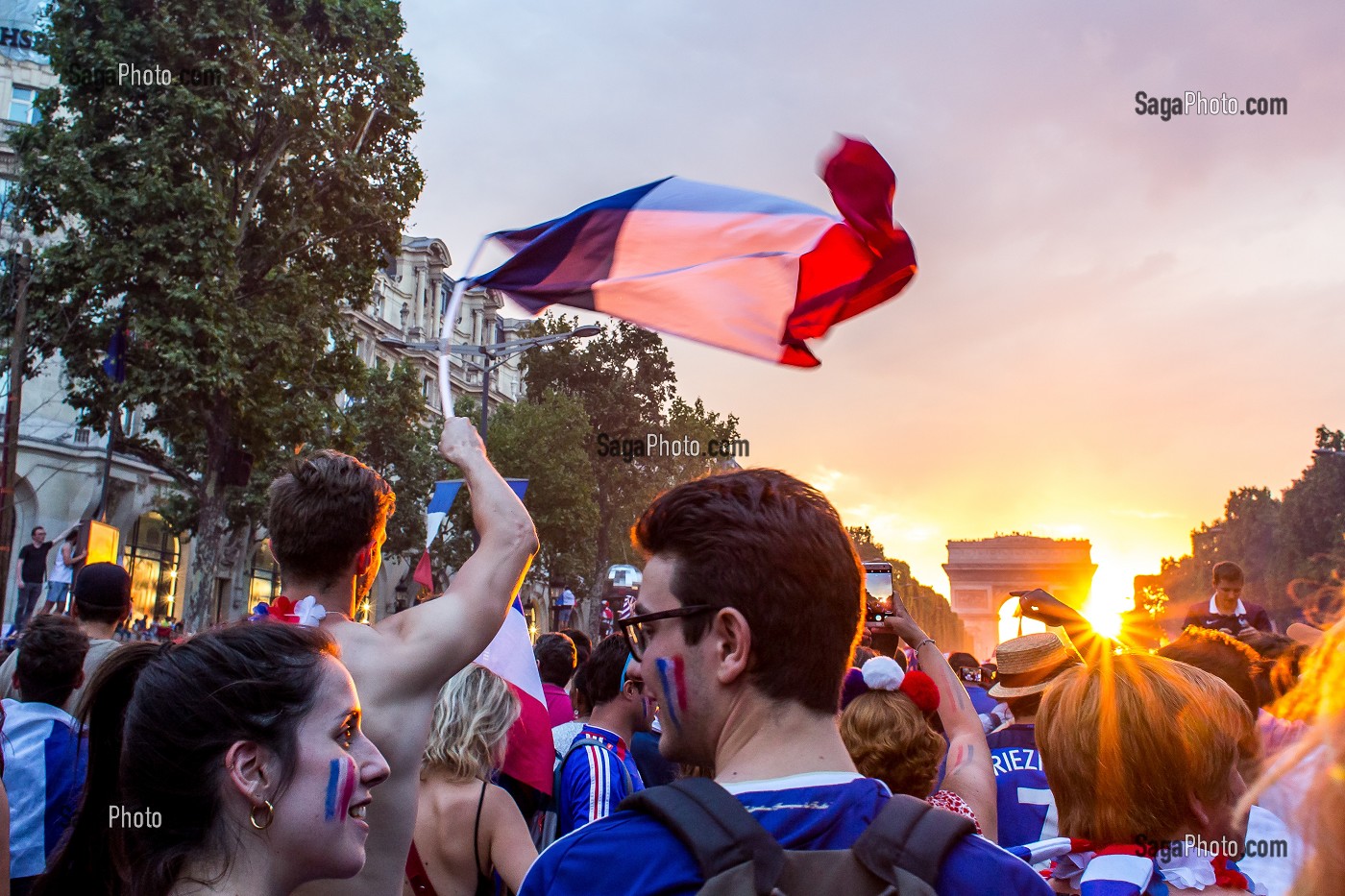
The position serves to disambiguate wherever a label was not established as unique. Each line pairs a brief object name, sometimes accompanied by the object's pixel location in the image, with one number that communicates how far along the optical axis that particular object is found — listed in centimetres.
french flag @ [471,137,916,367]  392
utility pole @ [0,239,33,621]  2108
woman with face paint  231
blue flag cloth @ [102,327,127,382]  2150
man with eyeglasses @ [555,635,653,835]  497
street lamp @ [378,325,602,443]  1572
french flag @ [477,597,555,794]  418
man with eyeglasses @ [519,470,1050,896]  194
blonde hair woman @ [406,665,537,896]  409
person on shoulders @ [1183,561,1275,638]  849
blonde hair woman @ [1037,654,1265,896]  282
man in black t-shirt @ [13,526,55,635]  1758
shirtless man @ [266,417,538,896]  302
